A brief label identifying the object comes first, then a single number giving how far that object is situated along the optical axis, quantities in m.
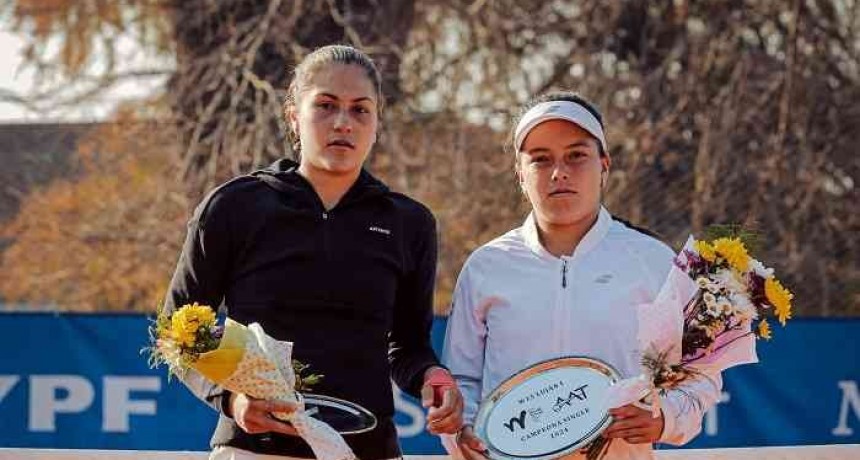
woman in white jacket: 6.77
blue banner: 11.22
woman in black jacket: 6.43
